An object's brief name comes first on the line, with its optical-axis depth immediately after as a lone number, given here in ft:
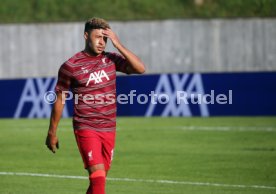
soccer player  32.96
